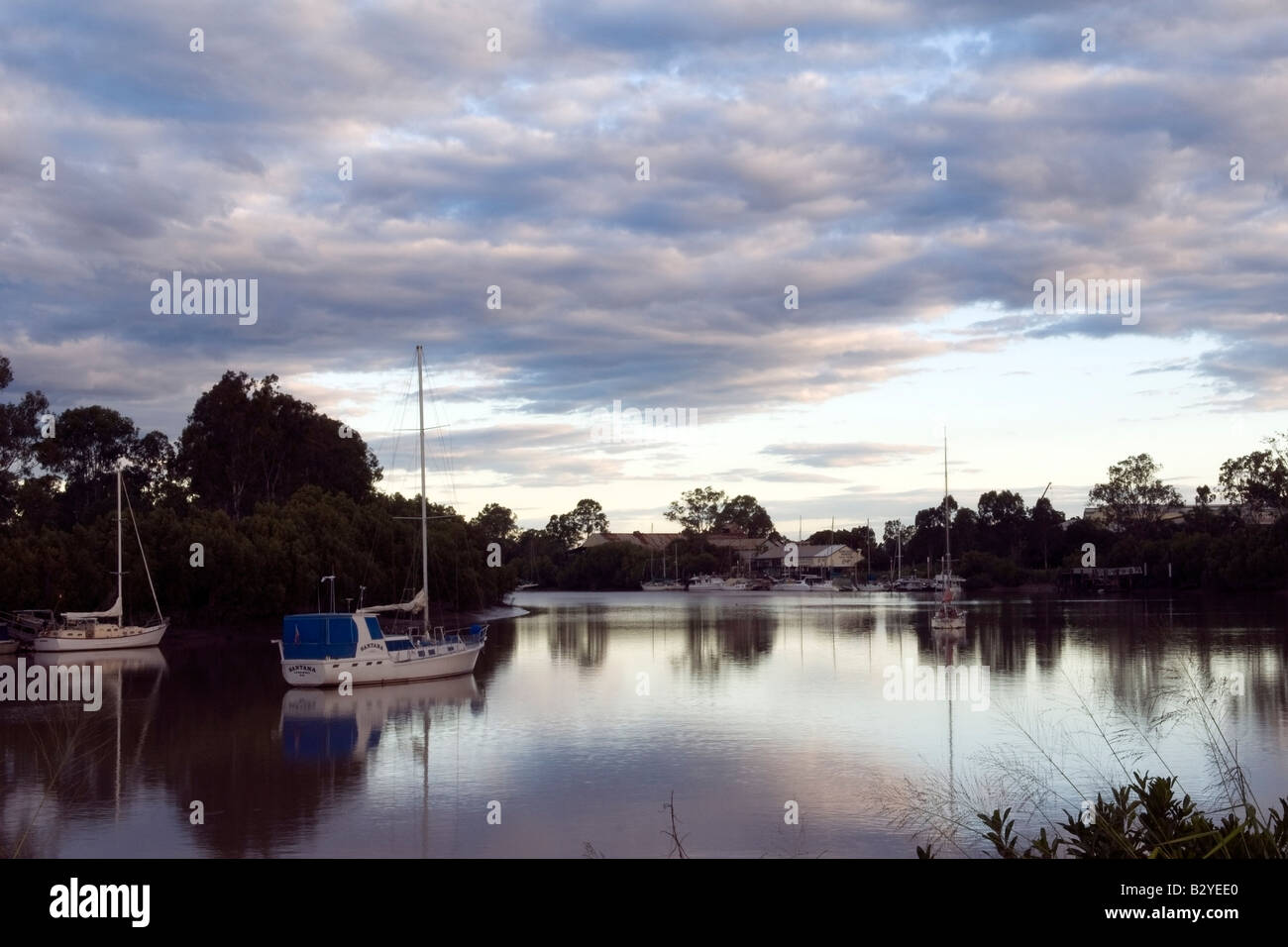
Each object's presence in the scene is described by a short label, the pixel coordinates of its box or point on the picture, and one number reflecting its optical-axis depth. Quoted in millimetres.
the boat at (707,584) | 160875
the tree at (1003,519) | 138975
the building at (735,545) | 192000
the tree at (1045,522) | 133612
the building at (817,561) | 187875
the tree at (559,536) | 198250
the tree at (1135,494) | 136875
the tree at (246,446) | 78375
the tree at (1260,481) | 106750
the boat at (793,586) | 158250
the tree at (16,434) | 56809
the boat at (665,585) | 165125
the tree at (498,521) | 168250
